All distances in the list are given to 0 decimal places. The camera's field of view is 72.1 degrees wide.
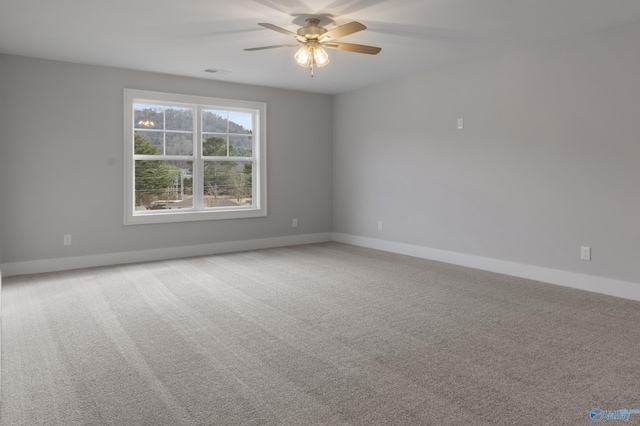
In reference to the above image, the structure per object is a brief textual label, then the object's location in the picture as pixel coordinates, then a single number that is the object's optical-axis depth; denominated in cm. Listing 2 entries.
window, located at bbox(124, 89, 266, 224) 578
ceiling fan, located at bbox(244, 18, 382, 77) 384
